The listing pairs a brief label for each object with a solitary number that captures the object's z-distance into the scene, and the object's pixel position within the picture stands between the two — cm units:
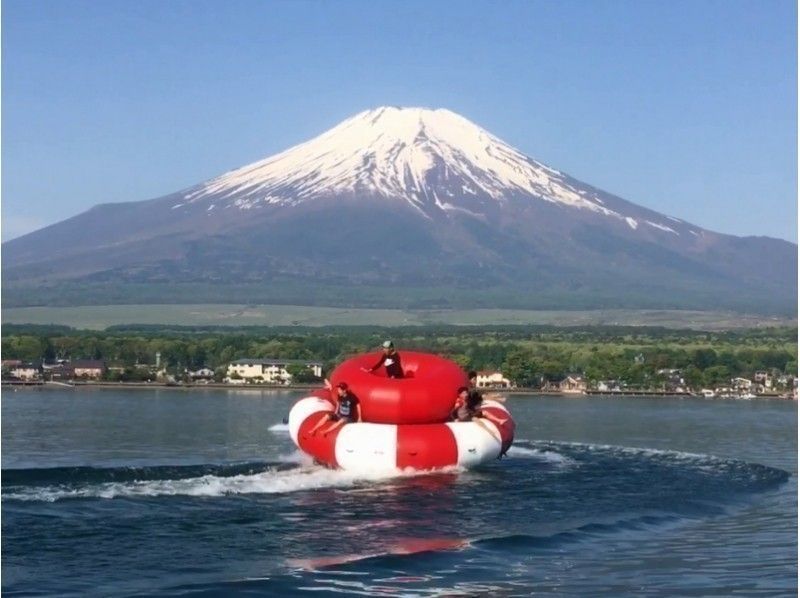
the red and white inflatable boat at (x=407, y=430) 2055
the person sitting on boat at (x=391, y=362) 2189
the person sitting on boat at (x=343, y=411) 2127
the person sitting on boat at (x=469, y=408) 2158
